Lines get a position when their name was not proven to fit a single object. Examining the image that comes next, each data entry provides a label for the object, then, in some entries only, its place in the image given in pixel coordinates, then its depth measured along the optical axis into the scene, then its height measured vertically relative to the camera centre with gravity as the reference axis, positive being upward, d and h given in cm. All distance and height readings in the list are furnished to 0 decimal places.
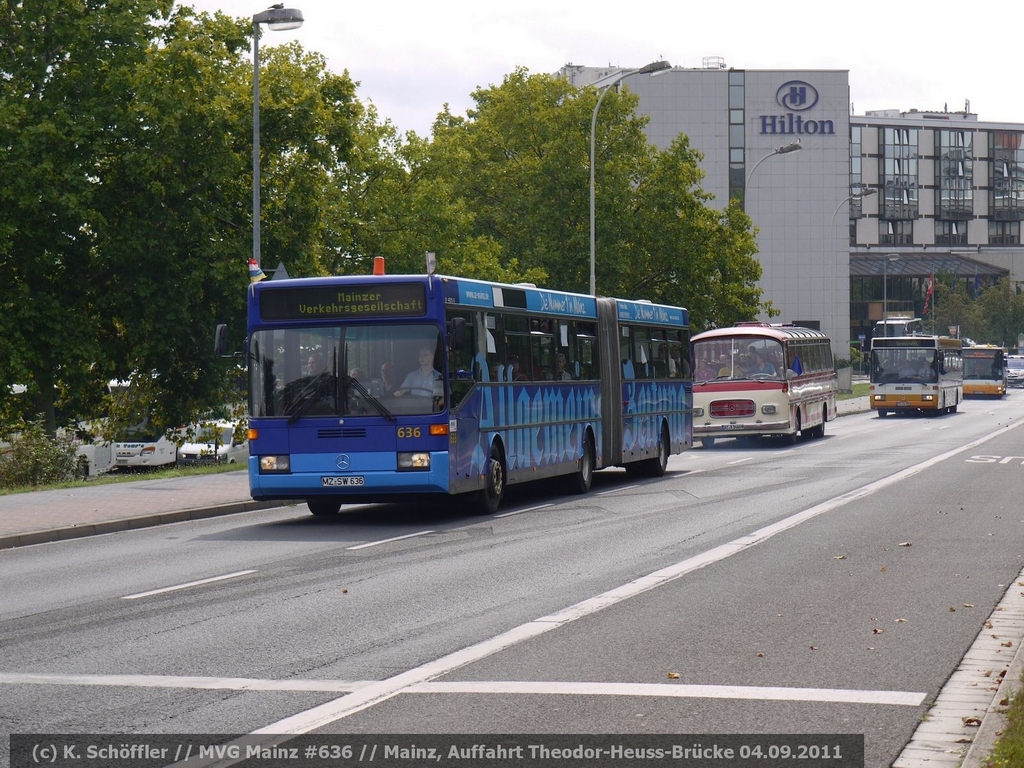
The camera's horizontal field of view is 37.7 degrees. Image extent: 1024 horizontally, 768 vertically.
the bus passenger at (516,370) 1977 +22
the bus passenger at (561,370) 2162 +23
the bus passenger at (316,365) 1748 +29
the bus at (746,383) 3638 +0
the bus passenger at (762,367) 3662 +37
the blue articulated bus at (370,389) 1728 +0
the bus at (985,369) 7806 +53
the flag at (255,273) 1927 +157
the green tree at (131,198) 3559 +477
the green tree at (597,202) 5894 +732
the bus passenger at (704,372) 3684 +28
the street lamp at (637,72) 3738 +790
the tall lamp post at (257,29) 2866 +702
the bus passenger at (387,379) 1738 +11
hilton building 11456 +1731
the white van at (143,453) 3728 -152
